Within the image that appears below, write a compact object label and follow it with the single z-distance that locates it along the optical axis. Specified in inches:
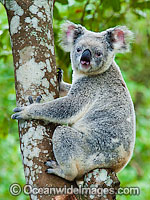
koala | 243.1
